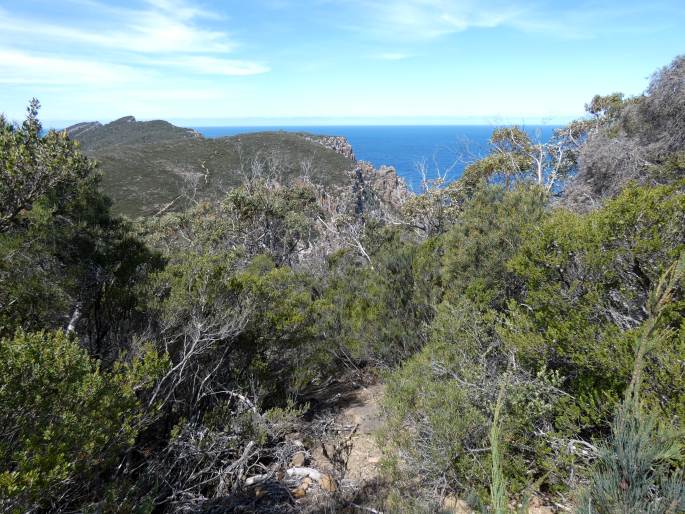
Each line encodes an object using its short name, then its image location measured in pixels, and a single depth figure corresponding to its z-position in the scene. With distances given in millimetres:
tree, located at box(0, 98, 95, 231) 5461
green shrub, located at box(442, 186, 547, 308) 7266
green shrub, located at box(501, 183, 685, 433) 4453
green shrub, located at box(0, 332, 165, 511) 3033
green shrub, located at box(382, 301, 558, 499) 4961
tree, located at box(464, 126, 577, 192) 14961
